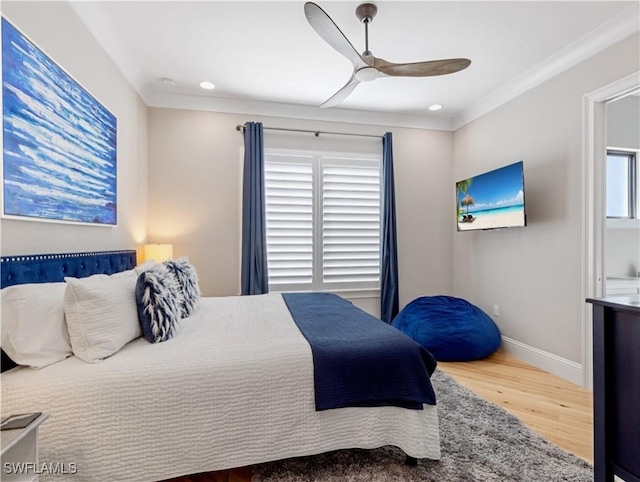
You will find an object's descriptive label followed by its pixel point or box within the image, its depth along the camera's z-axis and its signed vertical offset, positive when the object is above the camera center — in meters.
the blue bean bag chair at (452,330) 3.19 -0.92
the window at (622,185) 3.60 +0.63
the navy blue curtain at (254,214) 3.60 +0.30
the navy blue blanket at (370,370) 1.52 -0.64
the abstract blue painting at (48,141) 1.47 +0.56
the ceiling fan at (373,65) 1.96 +1.16
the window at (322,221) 3.84 +0.24
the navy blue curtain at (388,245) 4.00 -0.06
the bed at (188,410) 1.24 -0.72
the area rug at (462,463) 1.62 -1.20
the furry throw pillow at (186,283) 2.23 -0.32
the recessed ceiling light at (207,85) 3.28 +1.63
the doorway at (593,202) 2.58 +0.31
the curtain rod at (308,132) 3.70 +1.33
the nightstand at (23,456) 0.91 -0.65
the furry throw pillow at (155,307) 1.66 -0.36
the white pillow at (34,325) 1.28 -0.35
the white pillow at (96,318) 1.40 -0.35
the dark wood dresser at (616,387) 1.20 -0.59
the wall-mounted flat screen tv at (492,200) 2.96 +0.41
